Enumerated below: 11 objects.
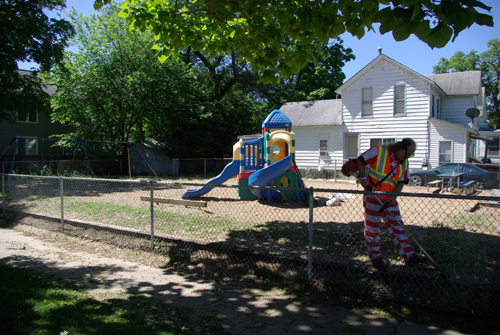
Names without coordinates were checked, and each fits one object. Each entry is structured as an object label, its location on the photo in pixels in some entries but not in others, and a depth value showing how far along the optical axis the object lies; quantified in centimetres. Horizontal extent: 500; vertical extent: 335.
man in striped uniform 443
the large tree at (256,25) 508
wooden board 827
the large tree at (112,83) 2162
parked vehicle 1368
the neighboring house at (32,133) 2527
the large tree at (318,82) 3131
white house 1811
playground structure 937
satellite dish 1845
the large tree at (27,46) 1427
